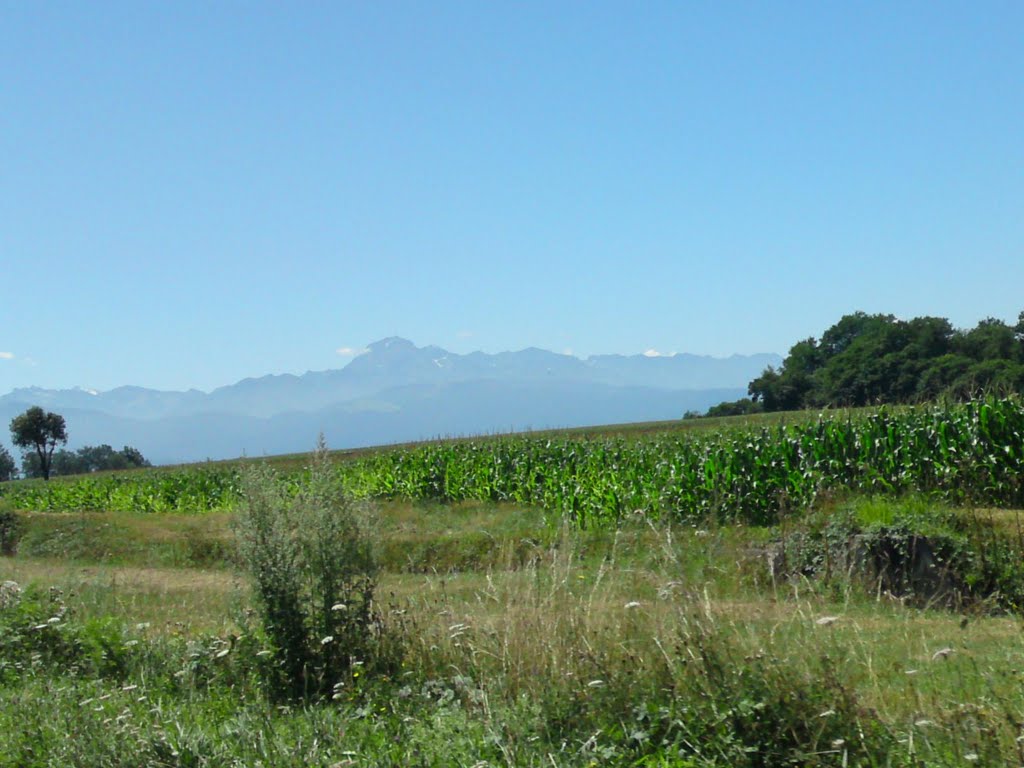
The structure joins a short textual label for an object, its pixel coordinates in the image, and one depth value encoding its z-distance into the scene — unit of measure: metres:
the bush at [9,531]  26.92
